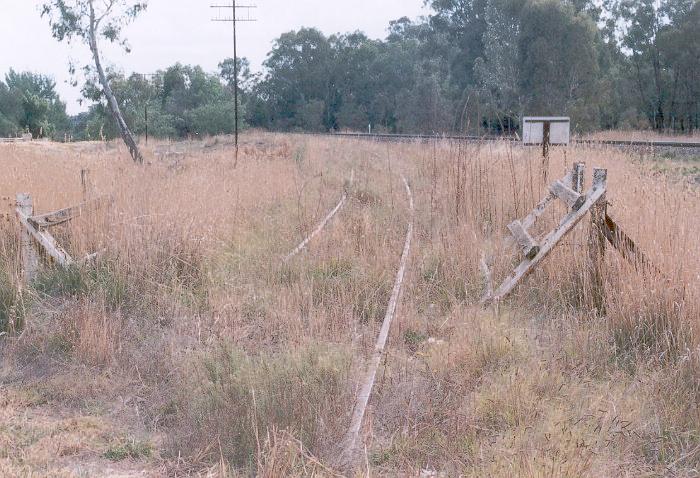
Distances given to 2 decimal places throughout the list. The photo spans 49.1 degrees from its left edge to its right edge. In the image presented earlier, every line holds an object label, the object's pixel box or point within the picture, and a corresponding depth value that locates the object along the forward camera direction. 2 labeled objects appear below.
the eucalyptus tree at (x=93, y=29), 32.09
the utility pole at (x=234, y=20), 32.41
